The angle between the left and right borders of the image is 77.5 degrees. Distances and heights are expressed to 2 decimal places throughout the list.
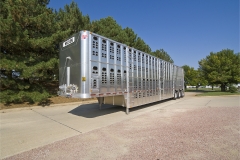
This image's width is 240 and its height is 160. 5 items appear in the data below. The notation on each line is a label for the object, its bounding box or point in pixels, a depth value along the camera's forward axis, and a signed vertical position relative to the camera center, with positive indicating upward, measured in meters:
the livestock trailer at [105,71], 6.44 +0.72
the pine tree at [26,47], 9.48 +2.79
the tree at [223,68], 26.55 +3.05
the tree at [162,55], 35.03 +7.29
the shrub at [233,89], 24.42 -0.77
